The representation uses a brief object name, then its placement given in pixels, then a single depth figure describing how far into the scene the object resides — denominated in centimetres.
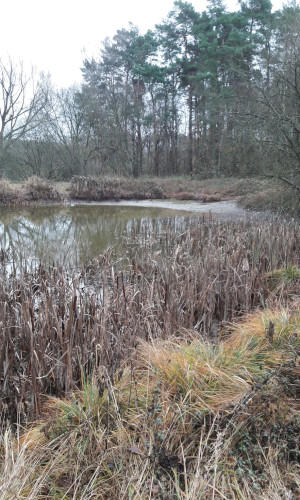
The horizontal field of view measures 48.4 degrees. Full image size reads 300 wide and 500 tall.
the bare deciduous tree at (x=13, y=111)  2088
